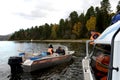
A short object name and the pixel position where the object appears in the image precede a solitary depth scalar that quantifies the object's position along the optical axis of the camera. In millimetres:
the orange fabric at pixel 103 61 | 1621
